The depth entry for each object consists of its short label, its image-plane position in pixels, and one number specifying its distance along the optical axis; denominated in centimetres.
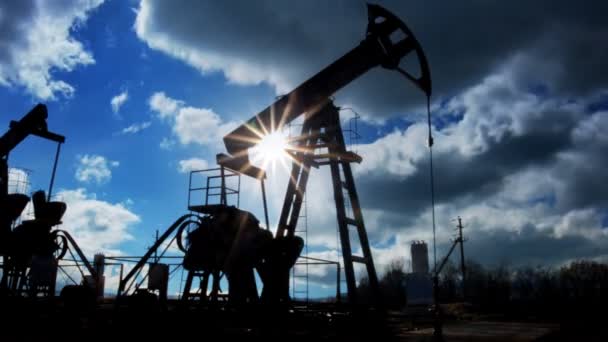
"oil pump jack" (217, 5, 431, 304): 1198
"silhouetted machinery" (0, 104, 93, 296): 1322
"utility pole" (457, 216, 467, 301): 4109
